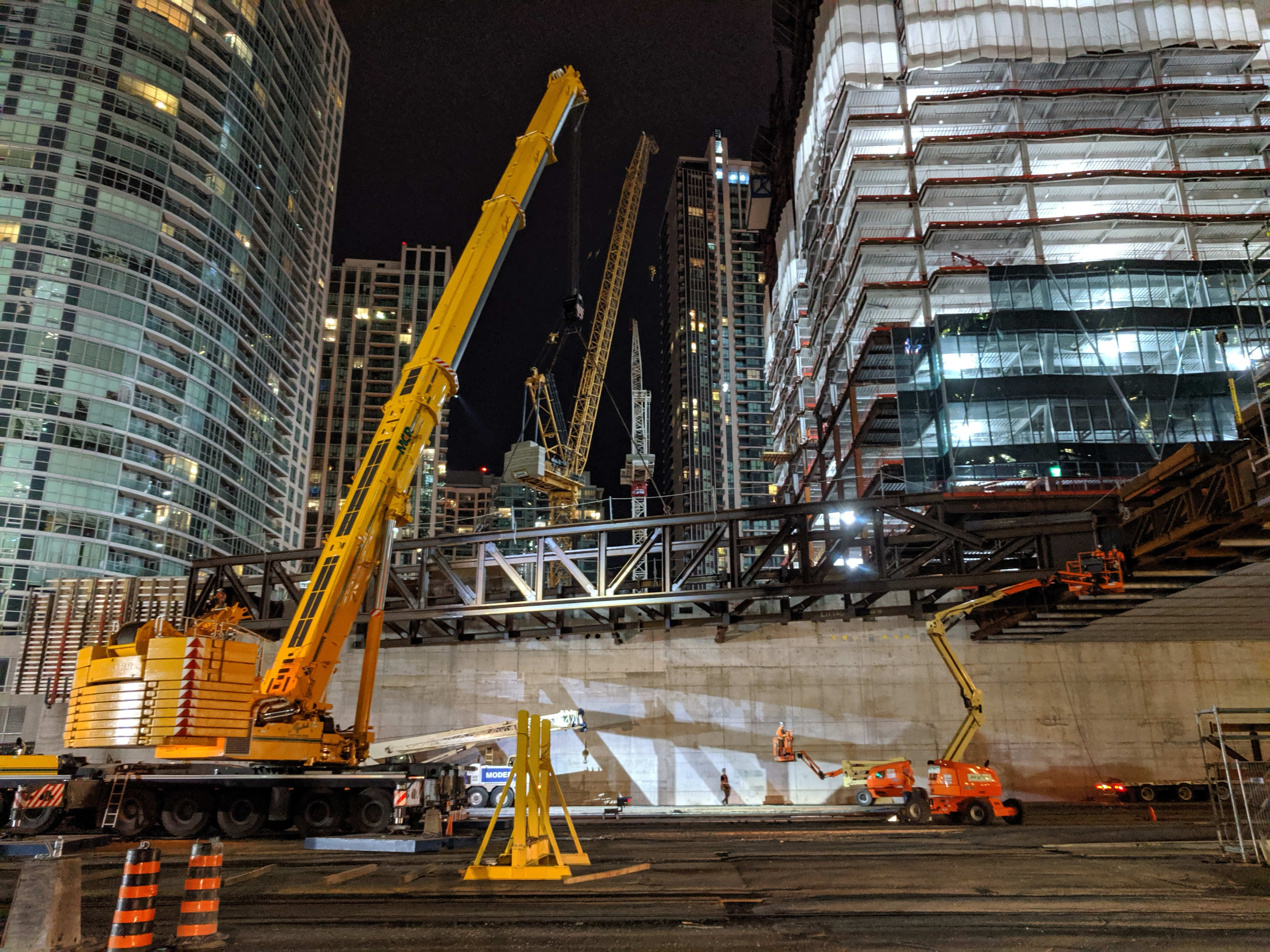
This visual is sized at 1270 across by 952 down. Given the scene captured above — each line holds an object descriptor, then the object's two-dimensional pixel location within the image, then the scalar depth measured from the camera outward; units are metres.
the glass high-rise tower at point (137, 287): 74.88
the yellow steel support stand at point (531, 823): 12.87
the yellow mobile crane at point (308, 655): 15.65
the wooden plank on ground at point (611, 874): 12.89
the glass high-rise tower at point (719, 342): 171.62
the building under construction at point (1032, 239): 46.28
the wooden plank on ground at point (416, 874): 13.09
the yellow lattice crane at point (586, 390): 71.06
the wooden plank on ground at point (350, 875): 12.64
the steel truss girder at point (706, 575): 23.56
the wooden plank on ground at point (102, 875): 14.16
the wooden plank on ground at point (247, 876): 13.14
